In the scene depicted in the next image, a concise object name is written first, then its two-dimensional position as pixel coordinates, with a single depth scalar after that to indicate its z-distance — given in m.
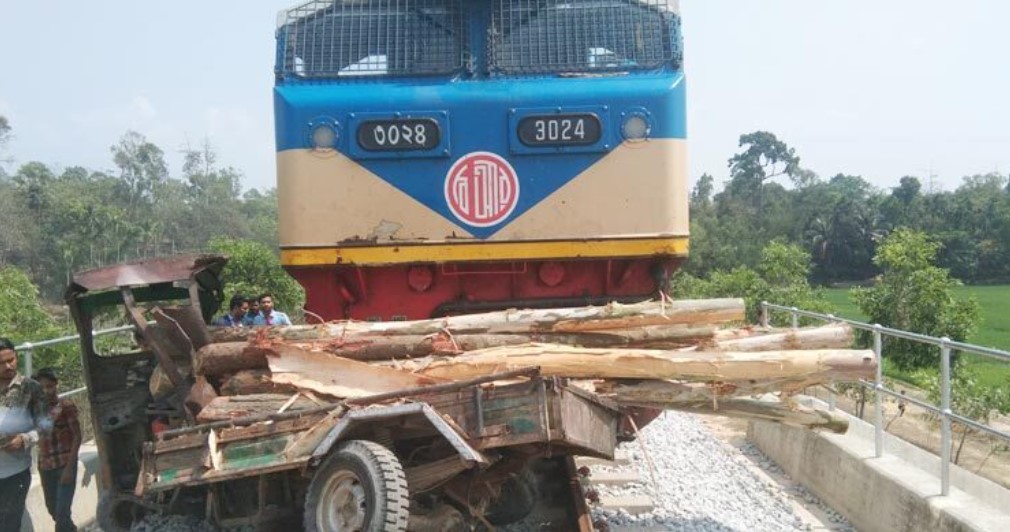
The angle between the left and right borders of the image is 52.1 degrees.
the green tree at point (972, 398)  15.29
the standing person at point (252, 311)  9.23
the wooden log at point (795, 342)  5.56
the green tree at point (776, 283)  21.39
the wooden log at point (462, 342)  5.61
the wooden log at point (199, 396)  5.55
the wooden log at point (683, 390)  5.35
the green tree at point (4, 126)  74.13
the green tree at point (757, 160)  95.94
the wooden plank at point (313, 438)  5.02
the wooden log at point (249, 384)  5.61
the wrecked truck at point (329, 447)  4.83
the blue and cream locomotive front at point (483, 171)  6.91
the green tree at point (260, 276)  21.95
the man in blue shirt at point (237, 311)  9.05
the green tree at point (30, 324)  21.52
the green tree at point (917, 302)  17.64
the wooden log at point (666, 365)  5.27
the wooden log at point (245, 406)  5.34
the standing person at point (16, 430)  6.14
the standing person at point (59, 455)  6.36
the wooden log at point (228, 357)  5.65
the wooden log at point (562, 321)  5.68
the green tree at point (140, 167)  82.19
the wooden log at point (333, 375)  5.32
